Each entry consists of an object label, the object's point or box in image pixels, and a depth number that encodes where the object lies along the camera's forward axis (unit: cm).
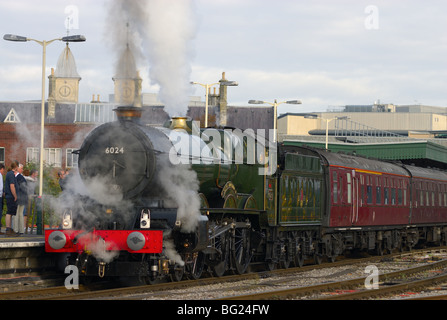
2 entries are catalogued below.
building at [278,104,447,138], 10969
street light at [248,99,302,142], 4412
